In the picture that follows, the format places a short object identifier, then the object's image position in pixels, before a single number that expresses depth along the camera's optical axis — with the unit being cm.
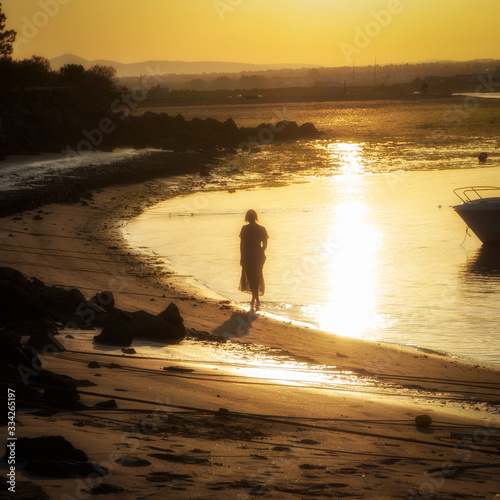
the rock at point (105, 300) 1105
